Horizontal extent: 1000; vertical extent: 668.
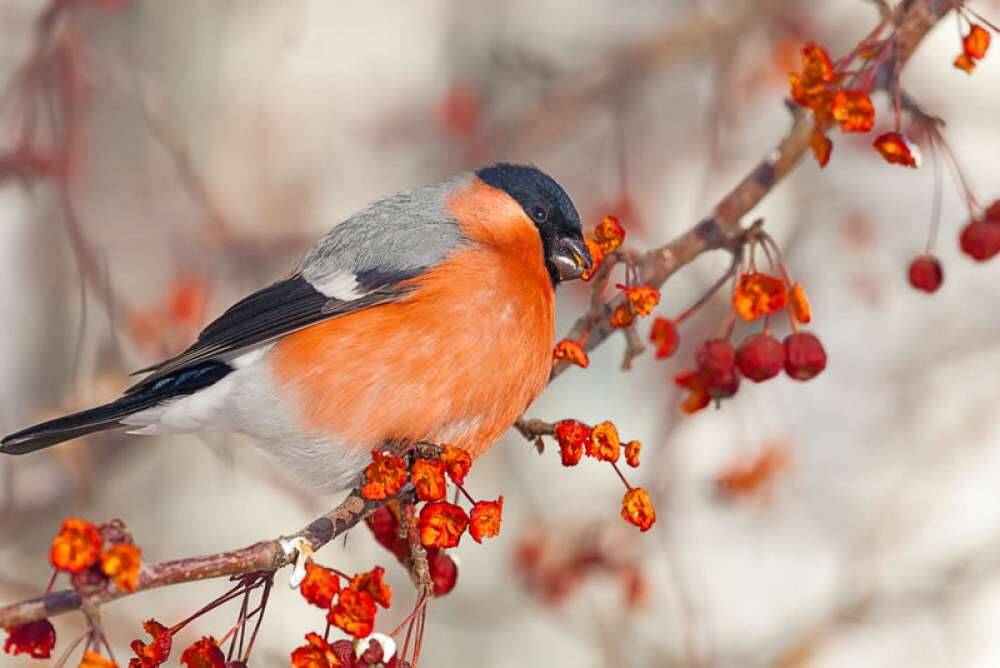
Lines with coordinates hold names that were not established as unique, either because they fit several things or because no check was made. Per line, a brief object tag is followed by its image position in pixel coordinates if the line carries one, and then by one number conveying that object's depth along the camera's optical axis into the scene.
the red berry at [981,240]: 4.20
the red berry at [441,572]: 3.87
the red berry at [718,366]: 4.12
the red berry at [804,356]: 4.09
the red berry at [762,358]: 4.03
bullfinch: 4.25
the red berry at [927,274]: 4.34
